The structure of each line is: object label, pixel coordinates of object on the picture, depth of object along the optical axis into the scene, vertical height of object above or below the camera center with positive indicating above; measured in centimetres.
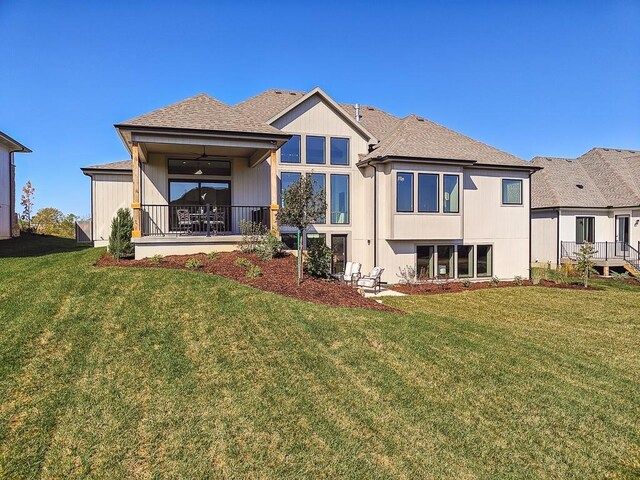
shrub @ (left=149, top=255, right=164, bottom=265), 1148 -66
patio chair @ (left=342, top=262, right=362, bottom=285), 1402 -132
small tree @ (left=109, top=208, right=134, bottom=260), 1186 +3
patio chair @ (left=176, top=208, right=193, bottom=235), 1354 +68
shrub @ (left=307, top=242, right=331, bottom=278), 1205 -75
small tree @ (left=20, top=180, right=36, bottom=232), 3815 +417
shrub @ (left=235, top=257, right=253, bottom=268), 1126 -76
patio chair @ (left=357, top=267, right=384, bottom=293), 1385 -161
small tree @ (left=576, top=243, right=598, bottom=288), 1586 -116
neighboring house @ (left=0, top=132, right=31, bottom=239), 1994 +300
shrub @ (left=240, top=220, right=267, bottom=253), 1309 +6
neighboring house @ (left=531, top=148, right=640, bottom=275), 2130 +129
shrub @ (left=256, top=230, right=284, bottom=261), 1234 -29
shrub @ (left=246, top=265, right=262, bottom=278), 1031 -96
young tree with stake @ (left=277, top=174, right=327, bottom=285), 1092 +98
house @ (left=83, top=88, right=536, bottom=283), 1460 +224
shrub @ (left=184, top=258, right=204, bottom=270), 1092 -77
